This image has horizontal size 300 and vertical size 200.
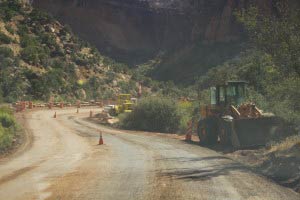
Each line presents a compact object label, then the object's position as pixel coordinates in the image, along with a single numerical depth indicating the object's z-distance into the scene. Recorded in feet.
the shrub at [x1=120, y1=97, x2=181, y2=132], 114.73
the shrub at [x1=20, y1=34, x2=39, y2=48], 231.09
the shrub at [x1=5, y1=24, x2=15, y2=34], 232.53
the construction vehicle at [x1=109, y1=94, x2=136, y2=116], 155.94
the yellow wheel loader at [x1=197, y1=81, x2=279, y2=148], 69.72
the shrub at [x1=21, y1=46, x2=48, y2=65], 221.05
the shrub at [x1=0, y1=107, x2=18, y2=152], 81.08
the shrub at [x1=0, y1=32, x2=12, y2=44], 220.84
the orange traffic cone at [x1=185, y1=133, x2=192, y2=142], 89.41
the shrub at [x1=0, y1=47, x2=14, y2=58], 209.67
